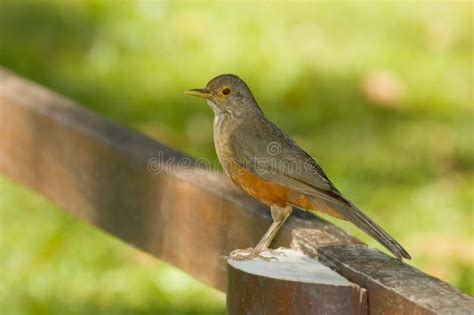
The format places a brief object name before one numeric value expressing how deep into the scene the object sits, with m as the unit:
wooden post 6.82
